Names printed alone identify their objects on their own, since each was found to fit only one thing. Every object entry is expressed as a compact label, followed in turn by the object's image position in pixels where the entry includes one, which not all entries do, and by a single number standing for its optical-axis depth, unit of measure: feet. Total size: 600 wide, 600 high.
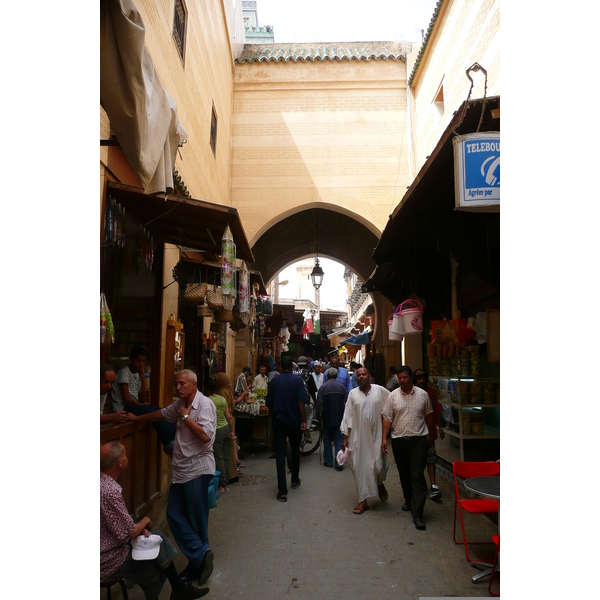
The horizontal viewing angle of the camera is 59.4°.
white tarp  8.68
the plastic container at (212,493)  15.74
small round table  12.62
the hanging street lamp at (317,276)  52.03
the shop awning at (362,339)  59.36
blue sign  12.28
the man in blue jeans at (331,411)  28.71
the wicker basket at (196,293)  23.09
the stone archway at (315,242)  57.41
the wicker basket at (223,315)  26.96
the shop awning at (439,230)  15.34
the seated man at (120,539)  9.98
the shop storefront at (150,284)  16.12
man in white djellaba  20.34
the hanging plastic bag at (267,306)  46.65
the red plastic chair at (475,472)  14.94
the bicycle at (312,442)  32.24
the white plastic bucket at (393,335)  33.00
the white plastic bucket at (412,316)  30.19
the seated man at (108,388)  15.11
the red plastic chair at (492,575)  12.72
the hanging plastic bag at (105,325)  13.82
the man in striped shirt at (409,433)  18.51
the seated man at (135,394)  17.24
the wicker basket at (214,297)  22.81
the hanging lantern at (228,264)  19.04
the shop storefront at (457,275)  14.62
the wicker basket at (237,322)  28.29
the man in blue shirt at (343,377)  32.24
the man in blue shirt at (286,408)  22.52
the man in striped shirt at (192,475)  13.39
